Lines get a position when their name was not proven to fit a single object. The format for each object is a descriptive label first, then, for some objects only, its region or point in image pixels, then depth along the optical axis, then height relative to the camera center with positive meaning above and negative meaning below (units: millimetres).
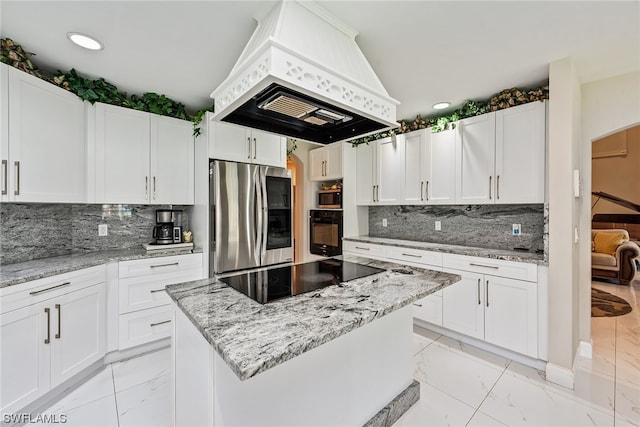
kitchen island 919 -651
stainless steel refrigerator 2682 -33
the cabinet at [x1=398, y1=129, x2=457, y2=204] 3043 +535
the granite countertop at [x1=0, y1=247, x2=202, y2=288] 1736 -385
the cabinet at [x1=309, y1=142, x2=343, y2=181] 3928 +741
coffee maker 2855 -161
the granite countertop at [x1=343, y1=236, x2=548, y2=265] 2381 -376
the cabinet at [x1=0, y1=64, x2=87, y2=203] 1809 +521
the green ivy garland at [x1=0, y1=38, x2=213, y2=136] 1837 +1052
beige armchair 4598 -740
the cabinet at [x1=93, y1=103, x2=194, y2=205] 2455 +534
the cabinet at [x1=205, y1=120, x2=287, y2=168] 2732 +714
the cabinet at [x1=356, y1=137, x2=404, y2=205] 3516 +542
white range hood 1173 +604
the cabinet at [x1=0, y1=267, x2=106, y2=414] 1652 -833
